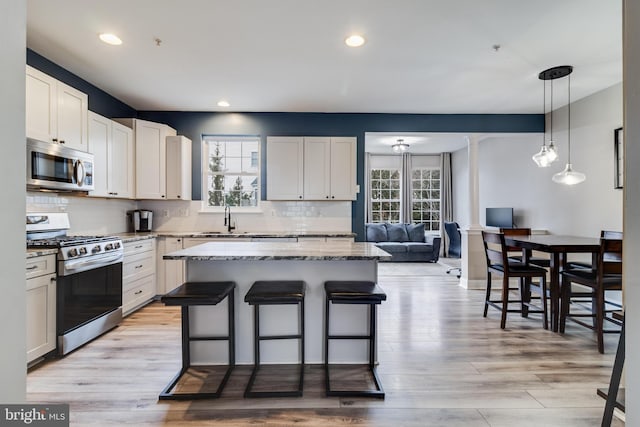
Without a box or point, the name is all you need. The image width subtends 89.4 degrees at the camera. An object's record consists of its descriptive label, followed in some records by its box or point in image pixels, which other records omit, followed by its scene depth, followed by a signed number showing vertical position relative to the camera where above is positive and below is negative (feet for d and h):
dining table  9.82 -1.09
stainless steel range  8.54 -1.90
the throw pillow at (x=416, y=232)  25.55 -1.50
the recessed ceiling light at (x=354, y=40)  8.89 +4.86
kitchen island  8.09 -2.50
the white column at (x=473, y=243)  16.30 -1.53
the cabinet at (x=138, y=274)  11.62 -2.35
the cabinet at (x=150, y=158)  13.94 +2.46
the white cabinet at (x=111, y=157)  11.60 +2.21
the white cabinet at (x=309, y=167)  15.16 +2.18
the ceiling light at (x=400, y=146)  23.33 +4.93
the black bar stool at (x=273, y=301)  6.82 -1.86
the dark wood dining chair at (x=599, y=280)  8.94 -2.00
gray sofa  24.12 -2.13
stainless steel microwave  8.57 +1.35
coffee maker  14.71 -0.30
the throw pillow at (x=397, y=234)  25.46 -1.64
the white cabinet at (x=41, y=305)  7.77 -2.28
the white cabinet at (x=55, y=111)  8.62 +3.01
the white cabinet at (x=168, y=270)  13.78 -2.44
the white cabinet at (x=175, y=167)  14.74 +2.12
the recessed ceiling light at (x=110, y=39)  8.87 +4.90
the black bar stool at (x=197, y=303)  6.58 -2.26
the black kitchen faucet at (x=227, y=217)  15.71 -0.20
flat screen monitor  19.89 -0.26
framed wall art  12.54 +2.21
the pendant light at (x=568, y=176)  11.04 +1.33
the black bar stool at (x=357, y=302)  6.83 -1.91
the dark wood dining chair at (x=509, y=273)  10.85 -2.07
